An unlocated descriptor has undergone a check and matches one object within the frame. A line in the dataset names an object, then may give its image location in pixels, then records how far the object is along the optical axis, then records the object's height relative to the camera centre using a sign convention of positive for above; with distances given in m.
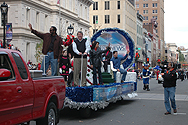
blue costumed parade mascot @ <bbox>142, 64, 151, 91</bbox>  24.82 -0.39
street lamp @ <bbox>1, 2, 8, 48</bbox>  21.15 +3.70
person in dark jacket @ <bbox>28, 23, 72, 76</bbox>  10.99 +0.65
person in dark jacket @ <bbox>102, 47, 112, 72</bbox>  17.41 +0.50
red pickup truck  5.98 -0.53
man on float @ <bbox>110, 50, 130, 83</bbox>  15.72 +0.18
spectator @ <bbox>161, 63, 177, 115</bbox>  11.78 -0.67
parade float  10.30 -0.66
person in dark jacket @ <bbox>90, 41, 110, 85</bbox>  12.41 +0.44
